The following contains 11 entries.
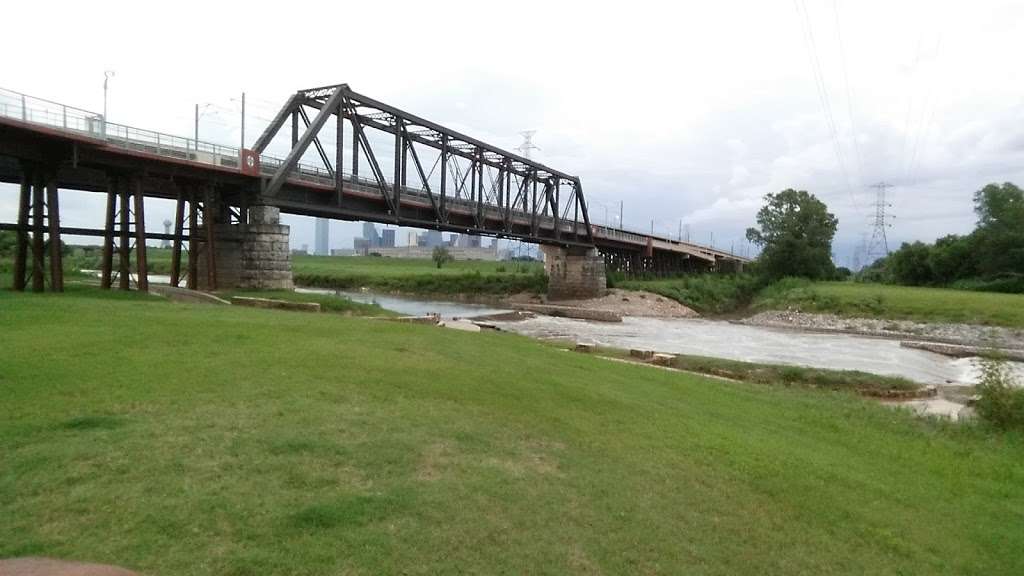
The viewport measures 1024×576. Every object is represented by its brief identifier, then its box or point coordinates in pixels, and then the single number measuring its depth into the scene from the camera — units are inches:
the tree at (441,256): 5816.9
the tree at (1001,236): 3208.7
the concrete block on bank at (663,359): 1126.5
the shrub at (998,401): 724.0
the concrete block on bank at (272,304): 1147.9
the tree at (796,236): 3993.6
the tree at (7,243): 2659.5
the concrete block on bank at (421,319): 1131.2
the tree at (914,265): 3747.5
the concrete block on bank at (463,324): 1393.9
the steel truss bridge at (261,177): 1139.9
